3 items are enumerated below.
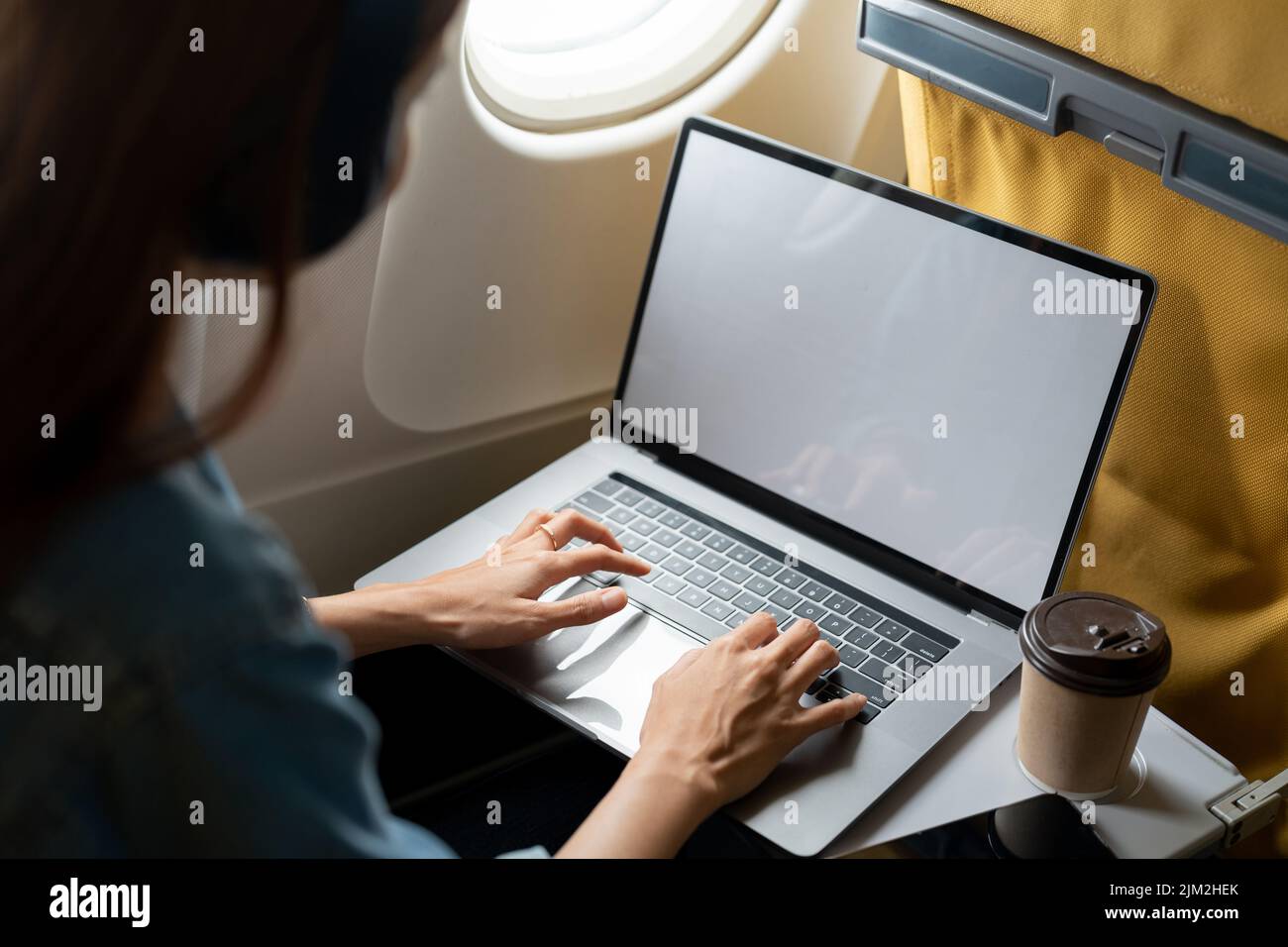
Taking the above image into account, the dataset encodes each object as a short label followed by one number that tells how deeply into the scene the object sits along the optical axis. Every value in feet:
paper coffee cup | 2.51
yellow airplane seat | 2.61
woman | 1.57
